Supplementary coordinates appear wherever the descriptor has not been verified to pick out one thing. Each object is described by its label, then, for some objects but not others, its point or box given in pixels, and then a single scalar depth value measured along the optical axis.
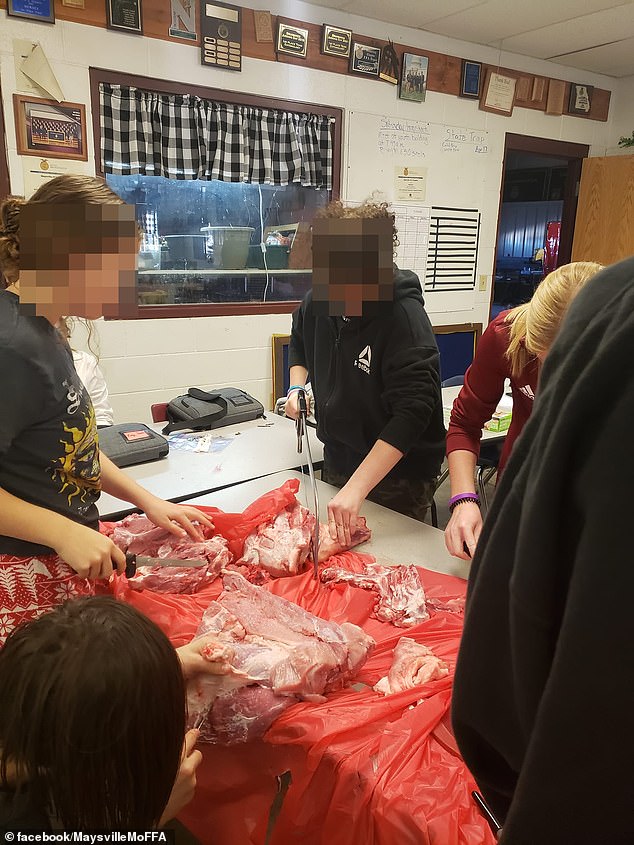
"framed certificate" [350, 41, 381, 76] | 3.93
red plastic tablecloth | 0.94
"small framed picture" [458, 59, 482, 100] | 4.41
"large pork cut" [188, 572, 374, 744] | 1.13
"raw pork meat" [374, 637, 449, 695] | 1.17
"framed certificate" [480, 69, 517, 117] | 4.54
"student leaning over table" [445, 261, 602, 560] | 1.42
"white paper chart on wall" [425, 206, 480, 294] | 4.64
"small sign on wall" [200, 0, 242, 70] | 3.42
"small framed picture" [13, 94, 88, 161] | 3.06
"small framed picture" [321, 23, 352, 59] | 3.80
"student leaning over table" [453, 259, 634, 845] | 0.40
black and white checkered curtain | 3.35
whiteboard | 4.12
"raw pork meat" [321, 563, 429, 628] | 1.39
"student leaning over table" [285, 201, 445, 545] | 1.64
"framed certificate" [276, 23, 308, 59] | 3.66
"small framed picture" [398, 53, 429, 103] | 4.14
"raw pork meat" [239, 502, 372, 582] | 1.57
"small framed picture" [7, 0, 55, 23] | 2.92
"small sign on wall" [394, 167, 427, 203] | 4.32
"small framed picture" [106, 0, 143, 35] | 3.16
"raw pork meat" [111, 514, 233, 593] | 1.50
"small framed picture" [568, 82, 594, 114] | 5.02
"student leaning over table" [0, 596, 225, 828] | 0.74
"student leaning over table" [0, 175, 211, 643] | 1.07
